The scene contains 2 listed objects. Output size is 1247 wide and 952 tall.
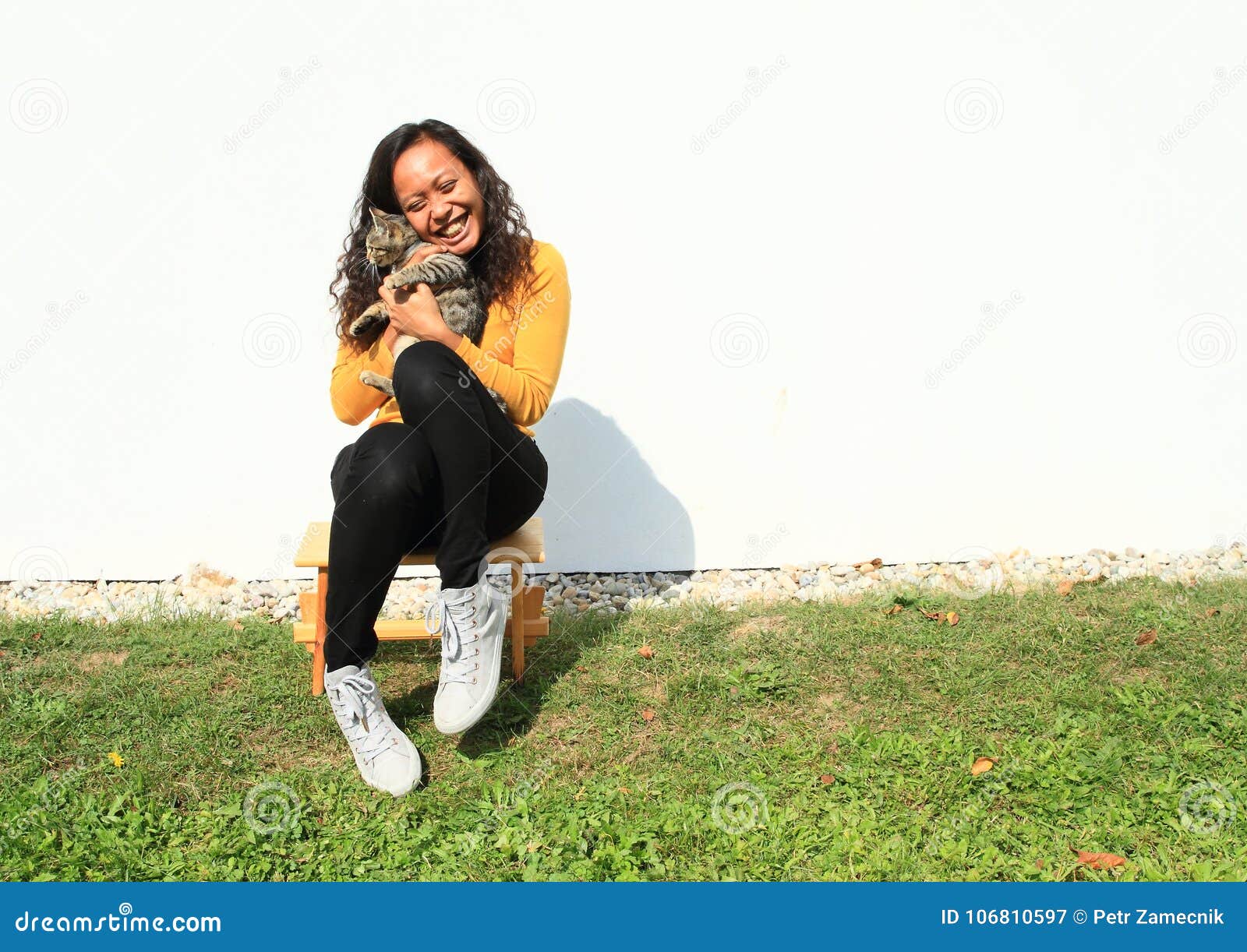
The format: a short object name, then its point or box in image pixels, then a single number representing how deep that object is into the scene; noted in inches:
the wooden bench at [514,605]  131.3
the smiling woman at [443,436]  110.3
